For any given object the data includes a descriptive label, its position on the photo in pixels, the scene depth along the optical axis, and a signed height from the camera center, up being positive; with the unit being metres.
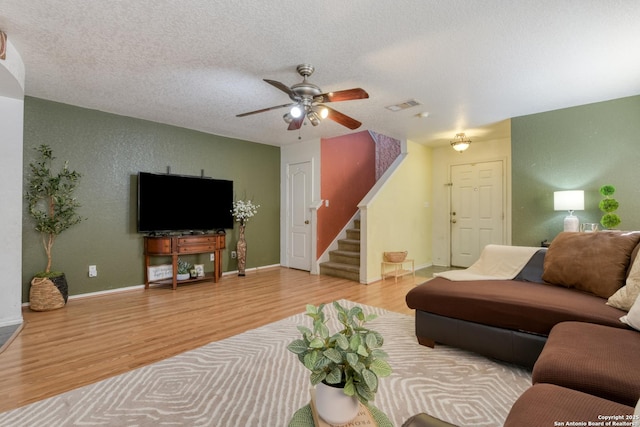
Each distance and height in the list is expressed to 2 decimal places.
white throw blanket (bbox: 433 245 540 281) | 2.85 -0.49
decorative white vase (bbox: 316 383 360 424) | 0.99 -0.63
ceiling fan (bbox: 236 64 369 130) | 2.62 +1.05
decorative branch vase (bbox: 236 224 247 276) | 5.34 -0.67
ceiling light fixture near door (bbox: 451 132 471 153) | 5.20 +1.25
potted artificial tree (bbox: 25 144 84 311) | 3.44 +0.04
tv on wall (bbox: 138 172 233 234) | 4.30 +0.18
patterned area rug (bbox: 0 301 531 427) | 1.67 -1.12
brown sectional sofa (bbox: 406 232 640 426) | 1.14 -0.66
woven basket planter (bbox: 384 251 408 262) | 5.06 -0.70
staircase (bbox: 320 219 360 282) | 5.20 -0.84
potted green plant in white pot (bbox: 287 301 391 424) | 0.98 -0.51
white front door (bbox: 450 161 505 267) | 5.79 +0.11
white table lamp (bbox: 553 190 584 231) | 3.64 +0.14
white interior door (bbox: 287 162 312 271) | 5.88 -0.02
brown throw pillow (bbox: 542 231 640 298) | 2.22 -0.37
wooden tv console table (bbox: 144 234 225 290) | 4.31 -0.48
